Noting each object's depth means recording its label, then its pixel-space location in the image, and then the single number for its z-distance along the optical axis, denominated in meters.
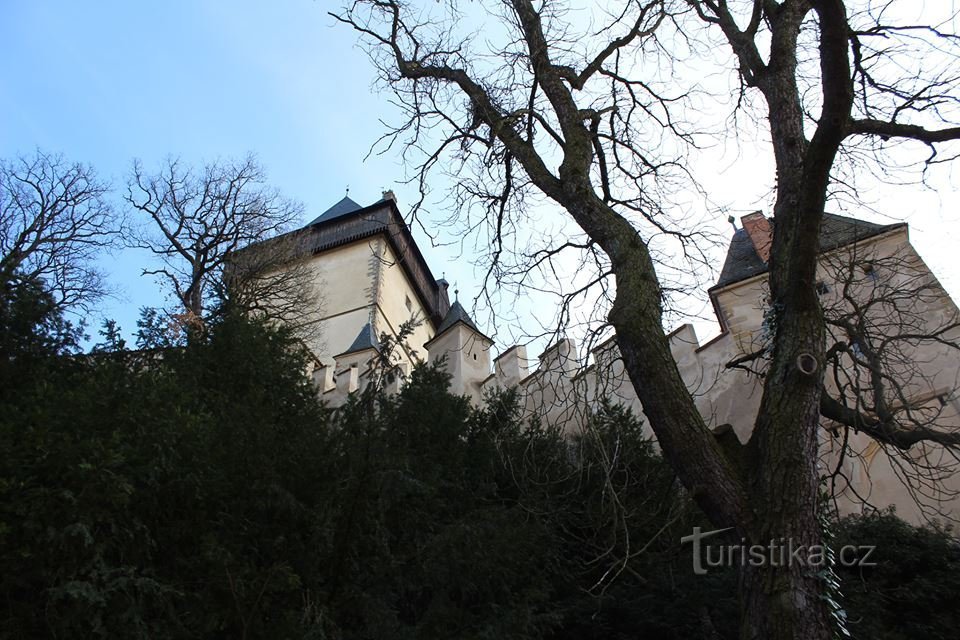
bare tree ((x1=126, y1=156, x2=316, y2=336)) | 15.35
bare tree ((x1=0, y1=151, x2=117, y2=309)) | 14.44
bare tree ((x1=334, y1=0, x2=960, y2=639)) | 2.96
